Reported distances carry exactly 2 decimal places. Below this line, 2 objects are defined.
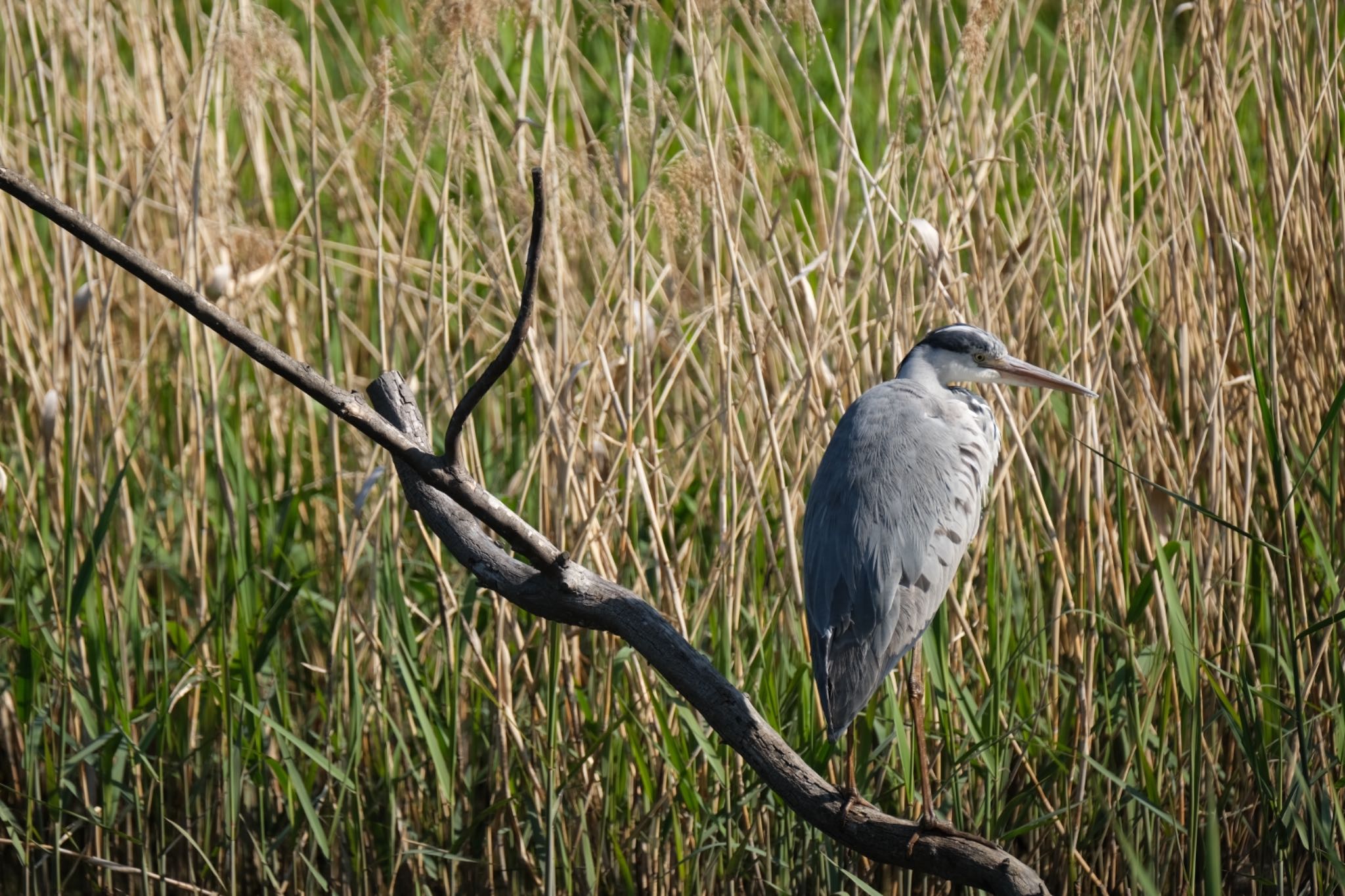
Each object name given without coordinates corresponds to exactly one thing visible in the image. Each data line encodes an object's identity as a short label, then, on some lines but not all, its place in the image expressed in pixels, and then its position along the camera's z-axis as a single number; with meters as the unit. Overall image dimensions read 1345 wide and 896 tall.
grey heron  23.51
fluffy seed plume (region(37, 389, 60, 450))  23.88
